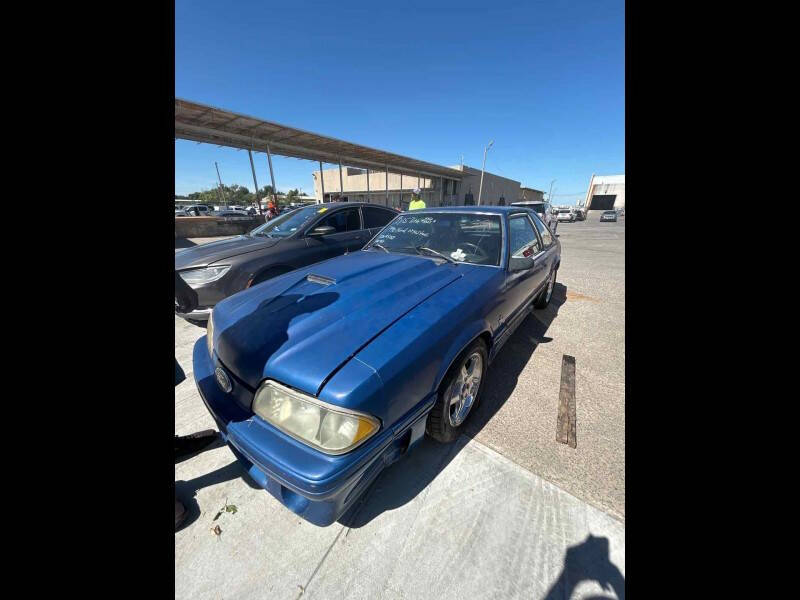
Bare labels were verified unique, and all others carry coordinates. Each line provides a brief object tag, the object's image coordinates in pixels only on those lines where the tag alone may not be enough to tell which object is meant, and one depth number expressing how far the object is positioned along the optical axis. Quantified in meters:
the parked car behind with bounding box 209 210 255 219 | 26.24
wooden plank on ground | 2.09
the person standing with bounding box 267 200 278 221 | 13.36
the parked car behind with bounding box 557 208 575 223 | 31.80
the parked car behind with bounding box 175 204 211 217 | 27.27
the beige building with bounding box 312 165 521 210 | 30.50
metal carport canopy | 11.09
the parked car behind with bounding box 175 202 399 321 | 3.41
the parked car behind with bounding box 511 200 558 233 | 12.99
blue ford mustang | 1.20
